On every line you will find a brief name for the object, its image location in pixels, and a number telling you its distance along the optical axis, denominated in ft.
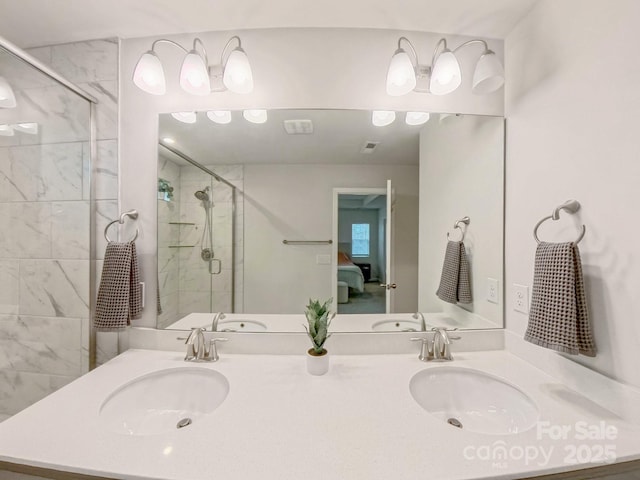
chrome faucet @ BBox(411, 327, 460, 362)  3.68
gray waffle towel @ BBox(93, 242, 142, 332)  3.68
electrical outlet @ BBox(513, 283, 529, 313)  3.64
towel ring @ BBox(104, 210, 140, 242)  3.94
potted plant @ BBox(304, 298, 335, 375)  3.29
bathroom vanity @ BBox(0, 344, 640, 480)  1.99
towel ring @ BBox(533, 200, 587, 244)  2.83
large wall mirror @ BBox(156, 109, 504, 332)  4.12
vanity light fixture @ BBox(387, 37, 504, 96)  3.54
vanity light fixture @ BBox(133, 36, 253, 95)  3.58
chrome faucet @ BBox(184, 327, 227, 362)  3.64
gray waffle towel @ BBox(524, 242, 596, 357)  2.66
